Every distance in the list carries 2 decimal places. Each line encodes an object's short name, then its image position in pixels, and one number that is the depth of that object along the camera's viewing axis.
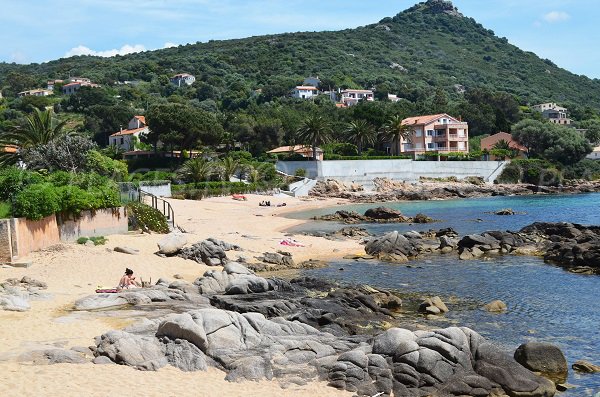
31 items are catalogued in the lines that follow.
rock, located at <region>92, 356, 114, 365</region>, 13.69
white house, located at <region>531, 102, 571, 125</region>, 146.56
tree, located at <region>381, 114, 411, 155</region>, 95.50
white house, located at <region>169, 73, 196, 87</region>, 175.50
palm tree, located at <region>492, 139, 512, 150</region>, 106.57
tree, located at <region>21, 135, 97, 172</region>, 37.81
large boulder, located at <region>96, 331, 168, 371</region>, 13.82
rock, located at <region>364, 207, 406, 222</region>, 55.34
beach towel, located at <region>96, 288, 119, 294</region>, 21.02
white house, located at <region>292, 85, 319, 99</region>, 162.00
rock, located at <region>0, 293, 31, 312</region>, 17.83
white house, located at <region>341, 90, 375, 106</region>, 166.62
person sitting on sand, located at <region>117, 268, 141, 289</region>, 21.62
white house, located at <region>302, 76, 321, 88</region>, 180.00
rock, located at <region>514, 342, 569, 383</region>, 15.10
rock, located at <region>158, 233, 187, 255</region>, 29.11
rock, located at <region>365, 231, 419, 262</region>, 33.69
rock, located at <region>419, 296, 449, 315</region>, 21.05
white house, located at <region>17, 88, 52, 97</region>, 152.12
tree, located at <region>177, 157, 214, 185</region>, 71.50
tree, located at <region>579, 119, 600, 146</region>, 119.38
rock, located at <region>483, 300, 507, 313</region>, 21.59
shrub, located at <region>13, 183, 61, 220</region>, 25.88
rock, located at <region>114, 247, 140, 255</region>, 28.15
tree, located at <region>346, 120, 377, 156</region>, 92.56
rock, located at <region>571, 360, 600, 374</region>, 15.27
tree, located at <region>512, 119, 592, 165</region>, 100.50
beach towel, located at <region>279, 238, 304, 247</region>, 36.97
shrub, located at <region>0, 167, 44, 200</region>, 28.06
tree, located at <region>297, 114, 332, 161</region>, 84.38
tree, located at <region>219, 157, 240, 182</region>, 74.38
